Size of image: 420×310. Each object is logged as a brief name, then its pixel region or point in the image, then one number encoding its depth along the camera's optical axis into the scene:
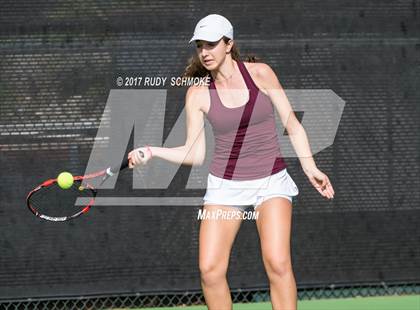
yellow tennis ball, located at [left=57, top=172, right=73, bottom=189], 11.30
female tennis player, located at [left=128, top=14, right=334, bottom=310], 10.03
